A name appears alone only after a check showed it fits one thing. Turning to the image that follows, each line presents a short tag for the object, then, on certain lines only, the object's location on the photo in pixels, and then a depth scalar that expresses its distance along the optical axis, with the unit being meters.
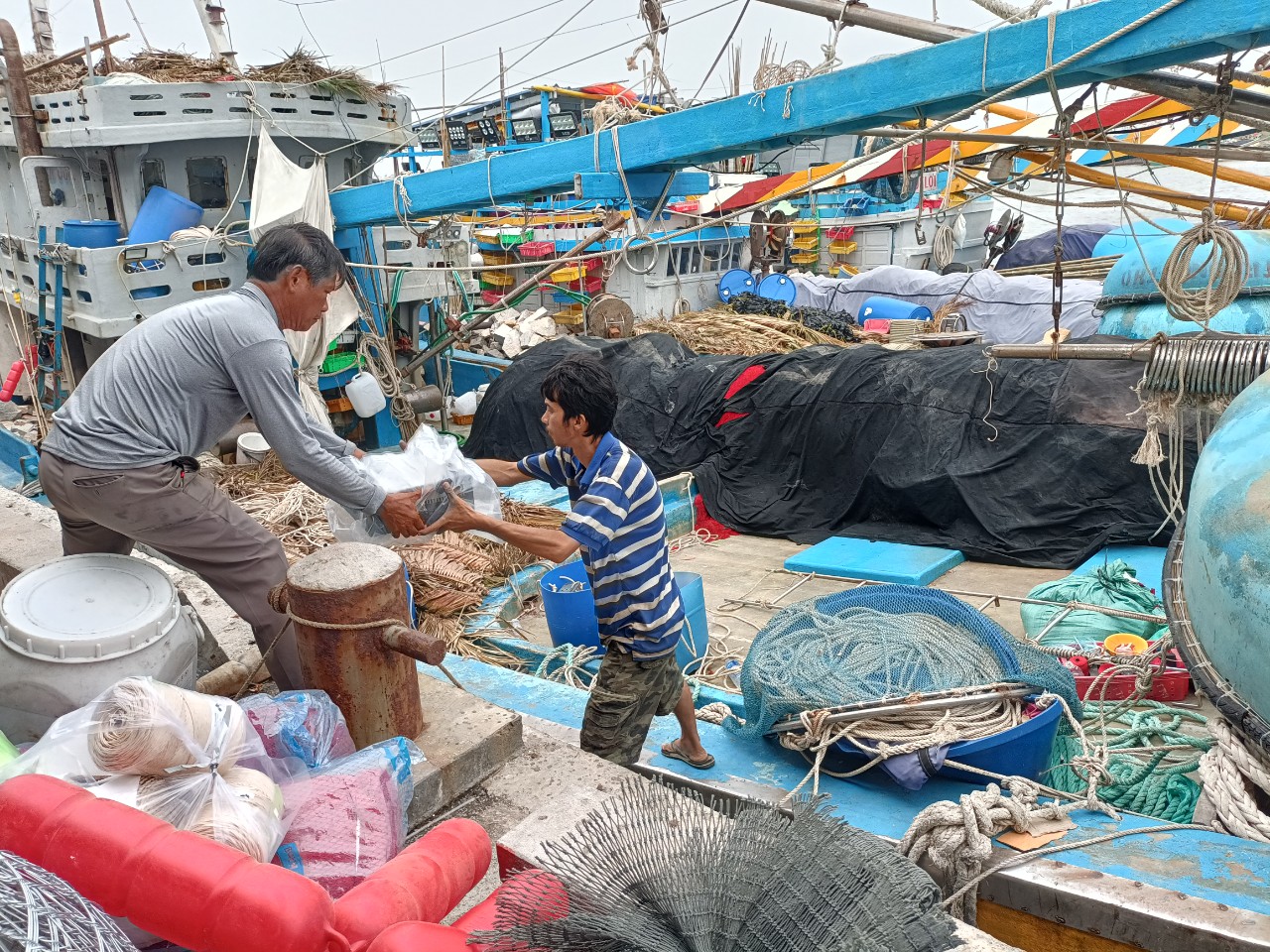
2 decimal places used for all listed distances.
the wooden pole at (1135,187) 5.67
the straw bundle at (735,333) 13.56
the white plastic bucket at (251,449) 8.54
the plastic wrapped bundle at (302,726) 2.46
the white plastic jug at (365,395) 9.24
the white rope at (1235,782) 2.85
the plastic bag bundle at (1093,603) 5.35
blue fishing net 3.62
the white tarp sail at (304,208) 8.47
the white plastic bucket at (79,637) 2.51
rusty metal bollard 2.62
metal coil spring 4.33
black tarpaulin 7.56
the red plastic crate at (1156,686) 4.50
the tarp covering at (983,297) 15.04
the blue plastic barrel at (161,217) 8.93
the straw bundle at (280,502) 6.62
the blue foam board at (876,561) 7.06
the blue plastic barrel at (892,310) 17.00
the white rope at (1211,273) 4.60
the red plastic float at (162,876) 1.66
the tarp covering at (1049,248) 21.00
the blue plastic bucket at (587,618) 5.45
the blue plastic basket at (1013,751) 3.34
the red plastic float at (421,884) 1.71
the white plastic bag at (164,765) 2.04
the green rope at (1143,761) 3.46
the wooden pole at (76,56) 9.66
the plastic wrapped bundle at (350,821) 2.20
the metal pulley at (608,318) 13.23
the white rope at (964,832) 2.54
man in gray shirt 2.84
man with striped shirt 3.02
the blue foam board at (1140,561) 6.56
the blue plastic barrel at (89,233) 8.71
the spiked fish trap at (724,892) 1.47
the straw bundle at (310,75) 9.40
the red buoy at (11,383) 9.39
